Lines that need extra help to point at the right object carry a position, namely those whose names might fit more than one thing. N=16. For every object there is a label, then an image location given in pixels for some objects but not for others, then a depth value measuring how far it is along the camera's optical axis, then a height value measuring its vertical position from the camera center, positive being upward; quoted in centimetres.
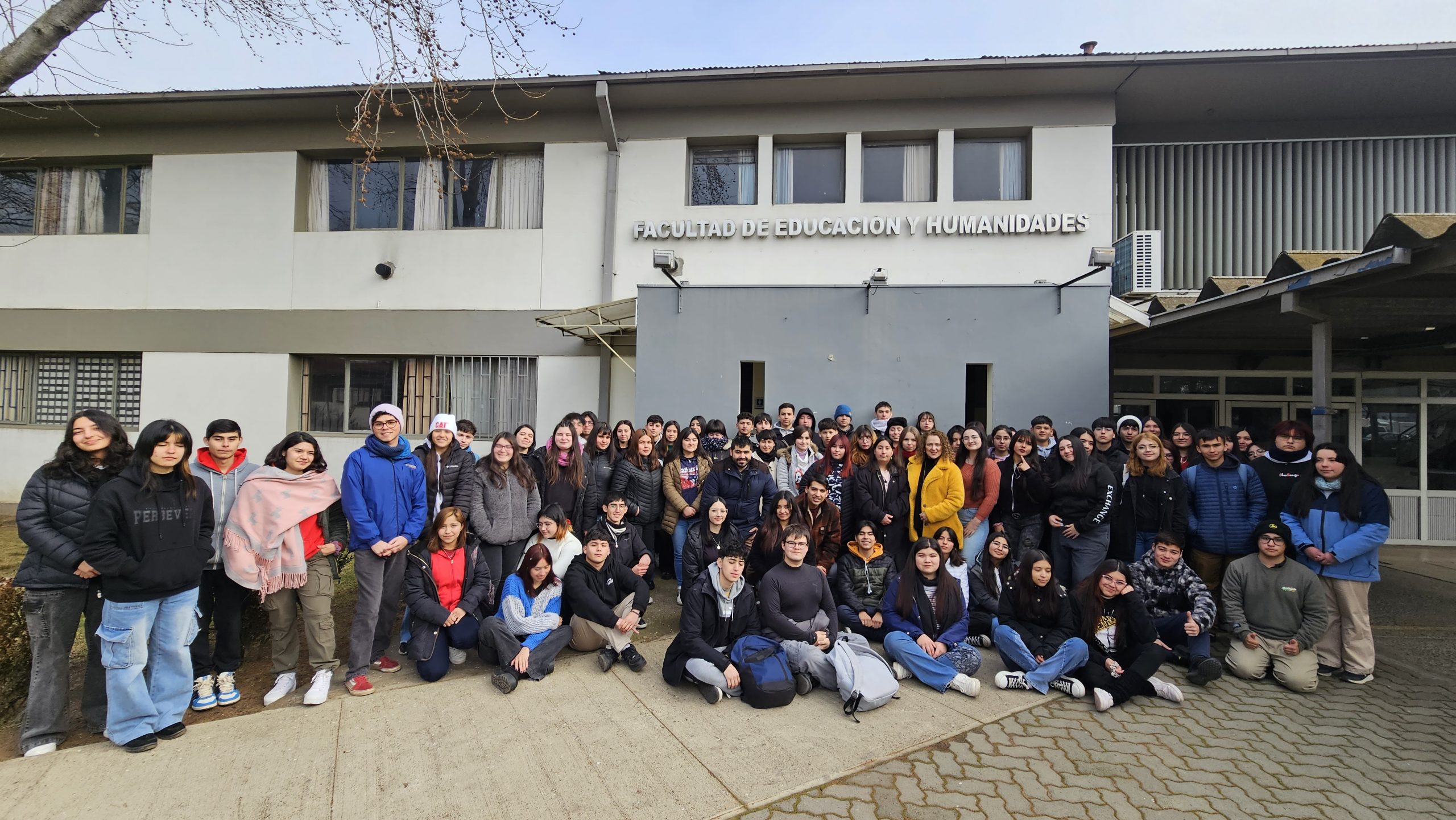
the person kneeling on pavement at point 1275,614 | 421 -129
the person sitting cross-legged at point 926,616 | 421 -138
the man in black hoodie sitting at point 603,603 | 436 -134
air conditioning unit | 922 +241
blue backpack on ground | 375 -155
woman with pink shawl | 365 -83
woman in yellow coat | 532 -57
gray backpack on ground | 369 -155
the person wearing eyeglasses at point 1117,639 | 394 -142
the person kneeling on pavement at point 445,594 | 407 -122
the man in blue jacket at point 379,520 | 391 -69
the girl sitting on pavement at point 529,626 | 407 -143
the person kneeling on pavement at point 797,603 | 416 -126
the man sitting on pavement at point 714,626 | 388 -138
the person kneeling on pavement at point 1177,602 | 433 -126
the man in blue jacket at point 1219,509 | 484 -65
